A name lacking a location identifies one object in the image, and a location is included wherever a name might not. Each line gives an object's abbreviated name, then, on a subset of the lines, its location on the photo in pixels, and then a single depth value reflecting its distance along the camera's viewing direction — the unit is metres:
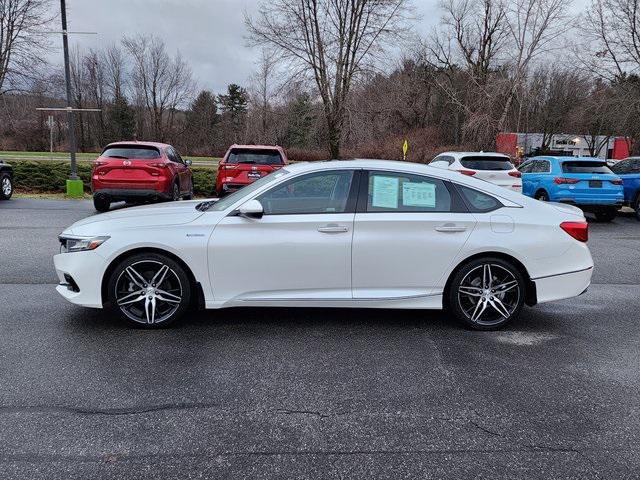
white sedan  4.63
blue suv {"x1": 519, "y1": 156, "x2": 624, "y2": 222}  12.69
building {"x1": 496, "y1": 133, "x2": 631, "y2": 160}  60.83
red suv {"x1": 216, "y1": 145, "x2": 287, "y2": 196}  12.12
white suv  13.25
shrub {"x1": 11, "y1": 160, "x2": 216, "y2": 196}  18.08
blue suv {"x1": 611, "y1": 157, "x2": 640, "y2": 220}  13.95
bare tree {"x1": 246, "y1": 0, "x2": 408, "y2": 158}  27.05
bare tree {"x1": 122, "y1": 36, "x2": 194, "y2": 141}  63.62
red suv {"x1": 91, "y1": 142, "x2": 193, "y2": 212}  12.05
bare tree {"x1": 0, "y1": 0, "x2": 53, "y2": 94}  30.38
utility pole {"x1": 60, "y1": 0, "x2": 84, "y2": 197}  15.61
